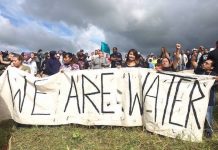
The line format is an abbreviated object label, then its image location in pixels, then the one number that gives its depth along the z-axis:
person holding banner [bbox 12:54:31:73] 3.91
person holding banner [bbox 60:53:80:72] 3.91
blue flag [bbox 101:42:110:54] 7.13
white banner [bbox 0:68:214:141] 3.11
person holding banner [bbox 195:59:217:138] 3.15
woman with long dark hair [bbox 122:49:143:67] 3.44
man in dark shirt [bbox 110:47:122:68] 6.49
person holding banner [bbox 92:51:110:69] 6.32
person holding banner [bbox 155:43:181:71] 3.46
